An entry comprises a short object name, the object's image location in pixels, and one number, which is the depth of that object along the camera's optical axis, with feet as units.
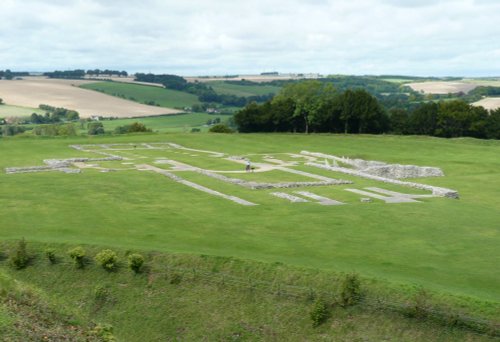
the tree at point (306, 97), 291.58
